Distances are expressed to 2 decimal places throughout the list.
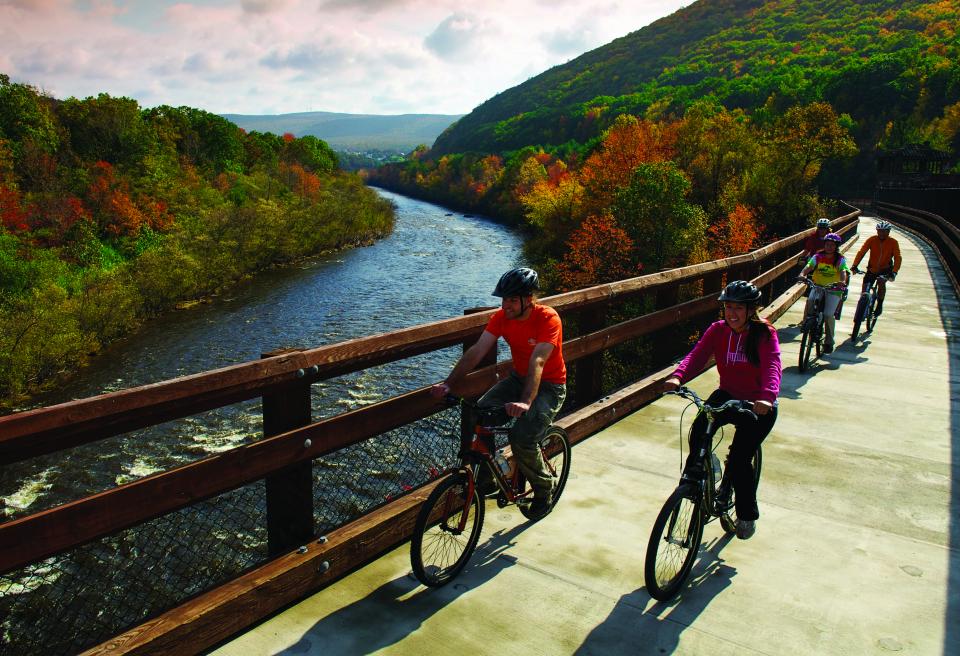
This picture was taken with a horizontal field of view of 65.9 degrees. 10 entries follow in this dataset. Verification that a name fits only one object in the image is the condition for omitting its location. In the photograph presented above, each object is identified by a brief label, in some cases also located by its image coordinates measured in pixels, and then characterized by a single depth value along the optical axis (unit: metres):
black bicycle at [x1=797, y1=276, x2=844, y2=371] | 9.07
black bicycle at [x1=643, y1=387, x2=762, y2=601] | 3.81
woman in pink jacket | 4.24
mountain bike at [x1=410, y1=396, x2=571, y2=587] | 3.90
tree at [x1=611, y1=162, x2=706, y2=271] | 43.72
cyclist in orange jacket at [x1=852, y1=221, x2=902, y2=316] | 11.23
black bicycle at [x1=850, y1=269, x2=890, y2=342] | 10.88
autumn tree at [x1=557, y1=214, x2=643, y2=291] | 43.59
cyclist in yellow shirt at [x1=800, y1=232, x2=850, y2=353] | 9.51
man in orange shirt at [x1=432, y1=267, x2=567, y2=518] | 4.20
